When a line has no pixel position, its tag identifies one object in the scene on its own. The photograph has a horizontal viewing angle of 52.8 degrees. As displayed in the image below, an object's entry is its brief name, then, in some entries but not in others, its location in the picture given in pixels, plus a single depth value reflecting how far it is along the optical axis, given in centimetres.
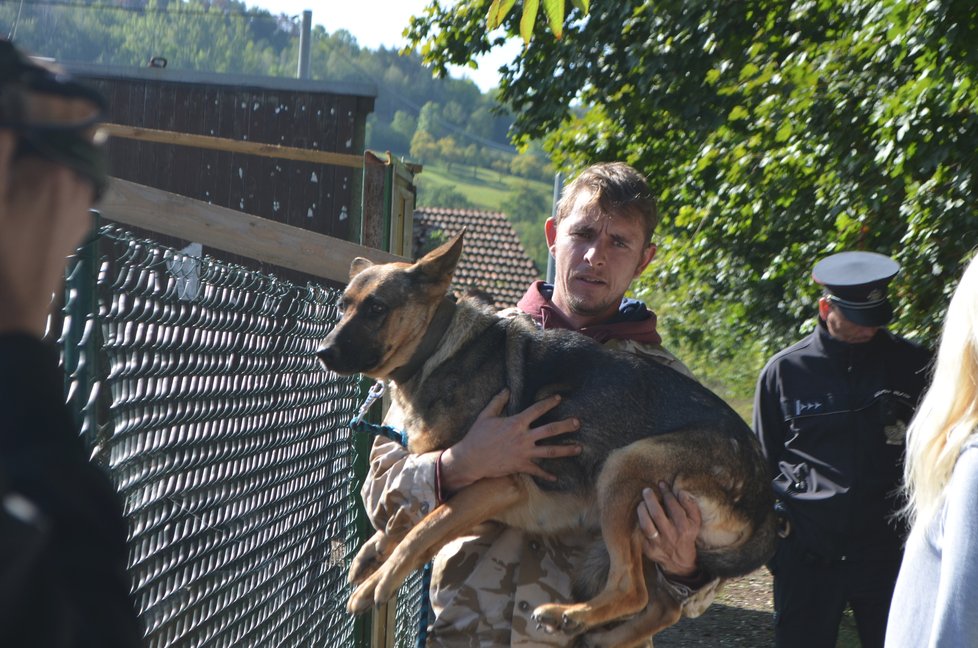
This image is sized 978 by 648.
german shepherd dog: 299
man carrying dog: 292
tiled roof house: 2666
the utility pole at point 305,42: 2358
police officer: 495
